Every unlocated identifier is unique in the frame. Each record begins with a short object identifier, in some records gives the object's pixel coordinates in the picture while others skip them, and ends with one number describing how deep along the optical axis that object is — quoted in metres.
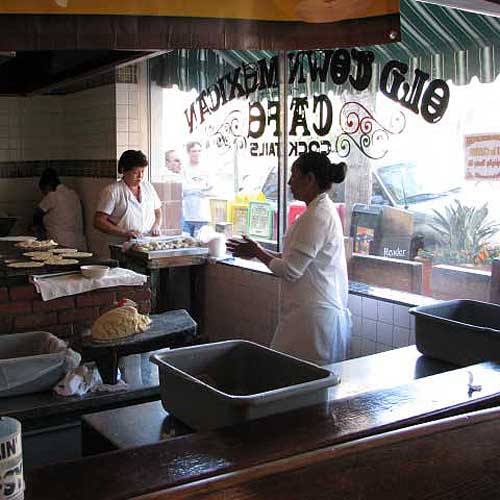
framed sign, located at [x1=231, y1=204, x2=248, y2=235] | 6.98
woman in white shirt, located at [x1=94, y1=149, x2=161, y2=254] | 6.66
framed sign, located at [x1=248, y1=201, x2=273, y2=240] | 6.60
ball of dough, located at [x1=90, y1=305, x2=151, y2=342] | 3.05
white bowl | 4.42
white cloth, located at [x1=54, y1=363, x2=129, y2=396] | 3.17
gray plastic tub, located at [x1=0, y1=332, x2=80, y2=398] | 3.13
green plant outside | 4.65
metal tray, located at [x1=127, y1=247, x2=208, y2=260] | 6.39
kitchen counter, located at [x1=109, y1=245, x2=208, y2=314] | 6.48
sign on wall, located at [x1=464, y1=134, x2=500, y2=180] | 4.55
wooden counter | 1.58
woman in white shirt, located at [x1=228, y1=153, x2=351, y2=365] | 4.16
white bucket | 1.43
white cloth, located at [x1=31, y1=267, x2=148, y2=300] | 4.30
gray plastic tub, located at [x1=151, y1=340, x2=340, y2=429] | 2.00
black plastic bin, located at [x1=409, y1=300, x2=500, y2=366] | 2.92
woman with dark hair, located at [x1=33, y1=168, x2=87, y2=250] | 8.62
